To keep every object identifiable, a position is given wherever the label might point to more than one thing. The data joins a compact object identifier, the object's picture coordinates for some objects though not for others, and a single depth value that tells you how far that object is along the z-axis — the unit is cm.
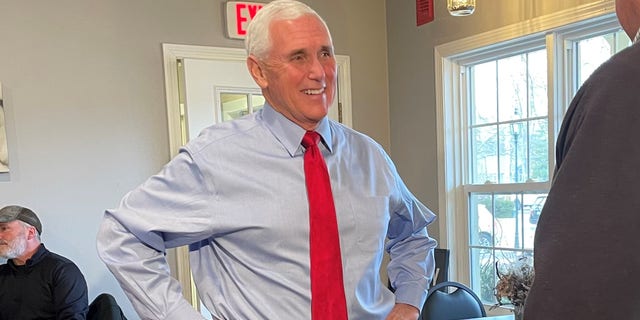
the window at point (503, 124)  275
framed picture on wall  273
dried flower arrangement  193
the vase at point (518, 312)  195
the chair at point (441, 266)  300
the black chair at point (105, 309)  250
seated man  267
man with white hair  114
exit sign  328
